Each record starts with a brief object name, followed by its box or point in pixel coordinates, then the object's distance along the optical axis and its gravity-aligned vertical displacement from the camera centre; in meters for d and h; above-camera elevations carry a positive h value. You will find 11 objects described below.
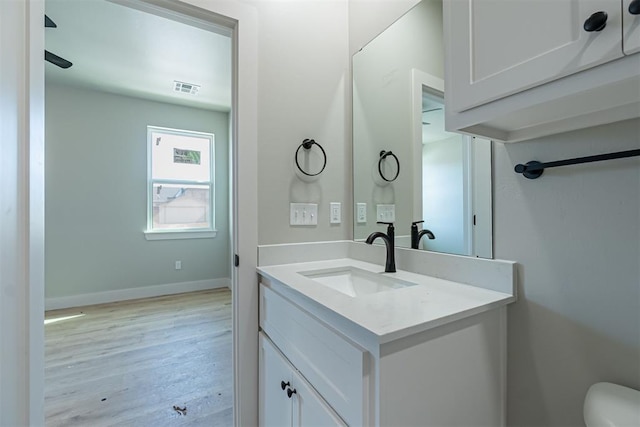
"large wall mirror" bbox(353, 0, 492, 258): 1.10 +0.29
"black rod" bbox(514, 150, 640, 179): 0.70 +0.15
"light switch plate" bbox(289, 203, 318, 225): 1.51 +0.01
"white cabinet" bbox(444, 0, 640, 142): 0.51 +0.31
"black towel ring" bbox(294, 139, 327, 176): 1.52 +0.37
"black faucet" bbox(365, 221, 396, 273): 1.29 -0.15
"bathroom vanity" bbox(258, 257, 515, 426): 0.69 -0.39
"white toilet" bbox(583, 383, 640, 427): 0.61 -0.43
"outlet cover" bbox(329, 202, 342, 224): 1.63 +0.01
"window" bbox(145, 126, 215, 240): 3.84 +0.44
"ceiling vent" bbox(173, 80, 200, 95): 3.35 +1.54
